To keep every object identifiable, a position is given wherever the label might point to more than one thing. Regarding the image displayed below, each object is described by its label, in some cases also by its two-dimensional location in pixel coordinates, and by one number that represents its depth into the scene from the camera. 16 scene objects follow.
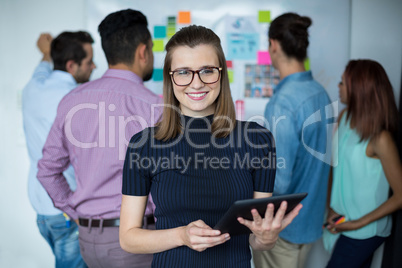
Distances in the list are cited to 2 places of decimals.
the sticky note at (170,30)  3.10
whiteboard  2.99
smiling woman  1.26
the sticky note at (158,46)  3.13
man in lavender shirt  1.75
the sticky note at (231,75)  3.08
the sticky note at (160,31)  3.10
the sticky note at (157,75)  3.13
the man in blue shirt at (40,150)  2.42
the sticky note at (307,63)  3.02
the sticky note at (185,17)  3.08
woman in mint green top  2.09
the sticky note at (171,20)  3.10
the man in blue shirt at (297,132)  2.06
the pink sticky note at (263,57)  3.06
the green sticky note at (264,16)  3.04
